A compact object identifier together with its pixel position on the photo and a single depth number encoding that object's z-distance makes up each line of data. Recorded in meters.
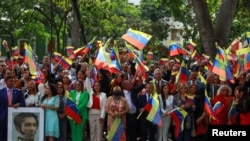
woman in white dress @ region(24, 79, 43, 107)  15.19
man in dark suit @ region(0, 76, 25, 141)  14.84
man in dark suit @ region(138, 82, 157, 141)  16.02
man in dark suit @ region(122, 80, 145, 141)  16.23
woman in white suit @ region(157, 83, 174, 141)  15.90
